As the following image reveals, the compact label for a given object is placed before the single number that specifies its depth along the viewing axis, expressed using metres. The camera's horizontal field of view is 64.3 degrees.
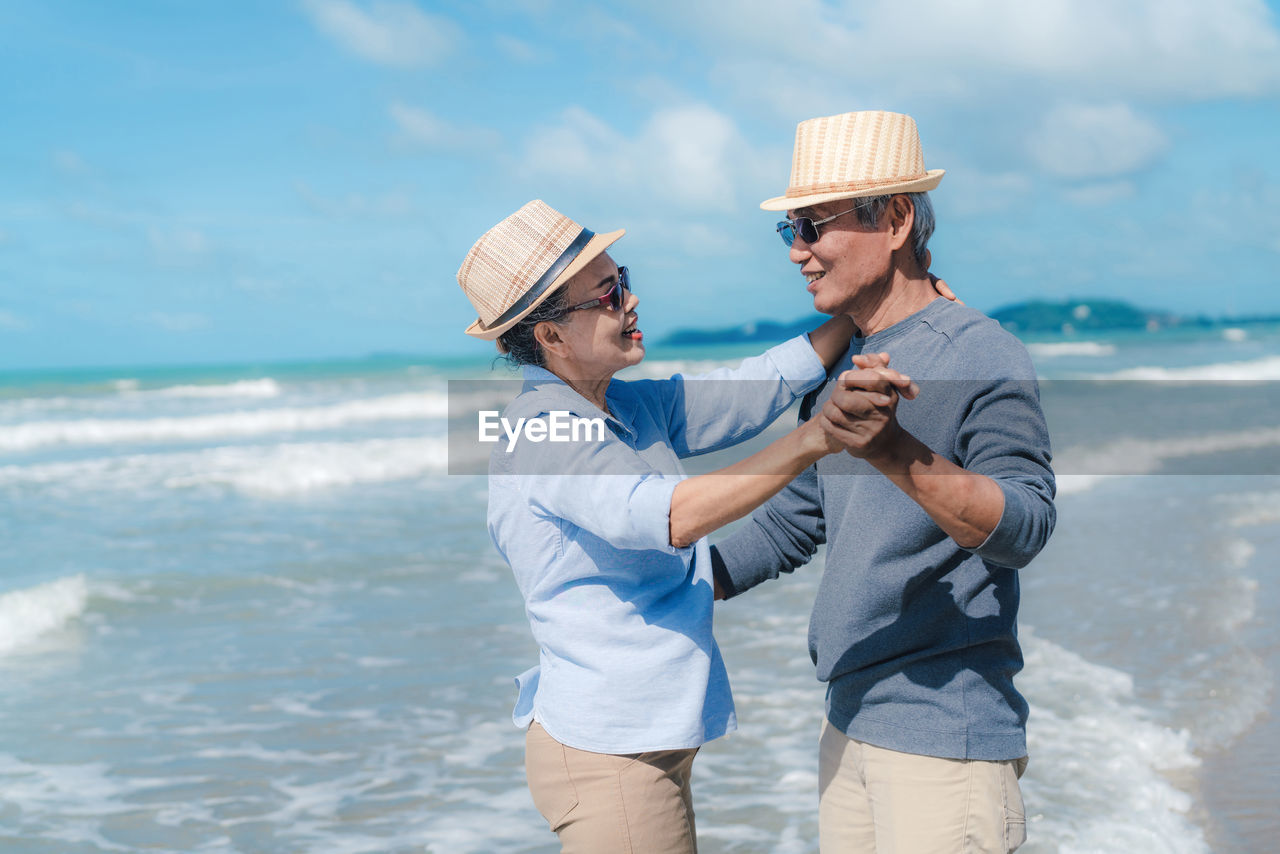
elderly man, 2.10
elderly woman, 2.19
